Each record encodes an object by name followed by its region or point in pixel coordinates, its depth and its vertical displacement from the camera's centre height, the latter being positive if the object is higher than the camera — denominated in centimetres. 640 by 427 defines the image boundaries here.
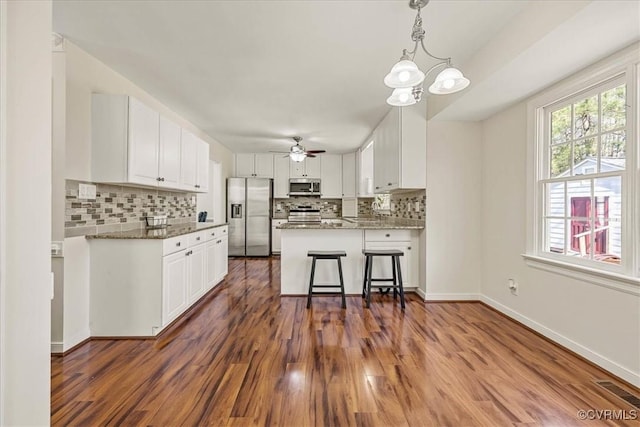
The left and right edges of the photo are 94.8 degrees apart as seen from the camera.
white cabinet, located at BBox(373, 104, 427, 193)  359 +82
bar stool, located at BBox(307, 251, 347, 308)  335 -51
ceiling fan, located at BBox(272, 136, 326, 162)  491 +100
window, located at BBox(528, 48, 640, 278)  193 +33
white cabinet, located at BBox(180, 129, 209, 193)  358 +64
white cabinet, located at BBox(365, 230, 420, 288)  383 -47
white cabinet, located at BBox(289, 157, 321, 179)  693 +105
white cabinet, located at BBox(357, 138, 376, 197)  610 +92
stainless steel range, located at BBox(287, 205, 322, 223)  673 -3
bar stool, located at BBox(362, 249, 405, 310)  337 -70
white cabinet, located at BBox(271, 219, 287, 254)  676 -57
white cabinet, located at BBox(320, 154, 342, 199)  700 +95
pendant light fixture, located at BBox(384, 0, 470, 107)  167 +81
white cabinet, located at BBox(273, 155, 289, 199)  690 +81
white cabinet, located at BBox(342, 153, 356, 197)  692 +90
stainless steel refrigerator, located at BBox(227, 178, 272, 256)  646 -9
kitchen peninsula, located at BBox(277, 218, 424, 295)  377 -46
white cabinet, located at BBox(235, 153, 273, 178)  689 +110
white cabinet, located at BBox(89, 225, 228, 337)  250 -65
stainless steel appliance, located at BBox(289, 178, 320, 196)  688 +62
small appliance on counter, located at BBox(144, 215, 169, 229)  329 -11
